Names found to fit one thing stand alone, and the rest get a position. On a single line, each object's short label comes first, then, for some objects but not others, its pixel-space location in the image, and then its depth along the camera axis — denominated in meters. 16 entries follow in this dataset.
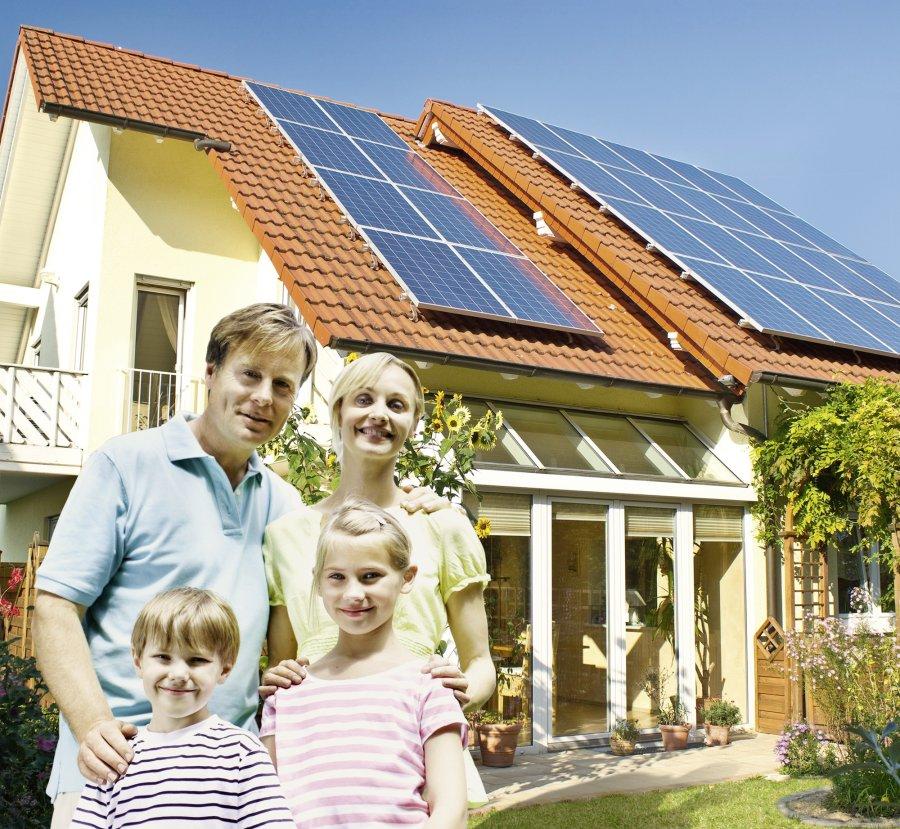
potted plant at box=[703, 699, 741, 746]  9.97
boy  2.04
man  2.30
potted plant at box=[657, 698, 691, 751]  9.84
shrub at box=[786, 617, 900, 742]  8.06
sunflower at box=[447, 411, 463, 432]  6.80
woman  2.59
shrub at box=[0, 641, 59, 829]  5.25
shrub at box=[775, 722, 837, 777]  8.23
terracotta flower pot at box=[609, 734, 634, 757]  9.47
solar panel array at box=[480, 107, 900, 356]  11.50
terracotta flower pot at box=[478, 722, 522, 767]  8.79
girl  2.18
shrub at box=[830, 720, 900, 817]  6.87
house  9.44
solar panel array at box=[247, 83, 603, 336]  9.47
